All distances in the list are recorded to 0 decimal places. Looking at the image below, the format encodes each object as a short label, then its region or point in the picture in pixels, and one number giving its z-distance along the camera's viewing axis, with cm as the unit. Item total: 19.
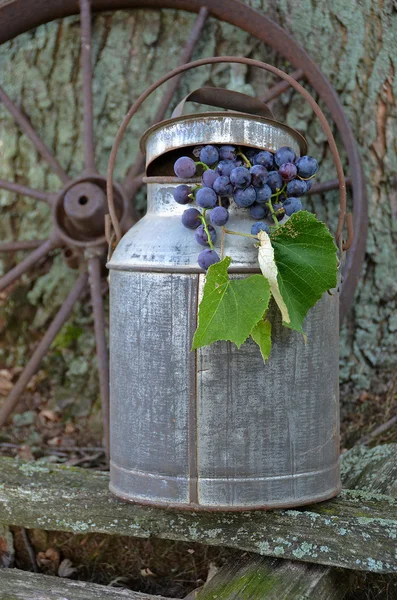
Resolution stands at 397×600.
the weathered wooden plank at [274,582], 134
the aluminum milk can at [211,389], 144
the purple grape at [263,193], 140
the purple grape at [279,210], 142
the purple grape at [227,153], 145
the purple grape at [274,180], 142
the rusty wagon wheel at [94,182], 215
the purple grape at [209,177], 140
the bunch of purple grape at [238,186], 138
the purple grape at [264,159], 143
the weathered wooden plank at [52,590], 143
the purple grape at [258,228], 139
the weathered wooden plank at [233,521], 141
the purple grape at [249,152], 151
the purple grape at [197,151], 150
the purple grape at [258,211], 144
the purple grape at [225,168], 141
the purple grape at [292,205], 143
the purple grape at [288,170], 142
